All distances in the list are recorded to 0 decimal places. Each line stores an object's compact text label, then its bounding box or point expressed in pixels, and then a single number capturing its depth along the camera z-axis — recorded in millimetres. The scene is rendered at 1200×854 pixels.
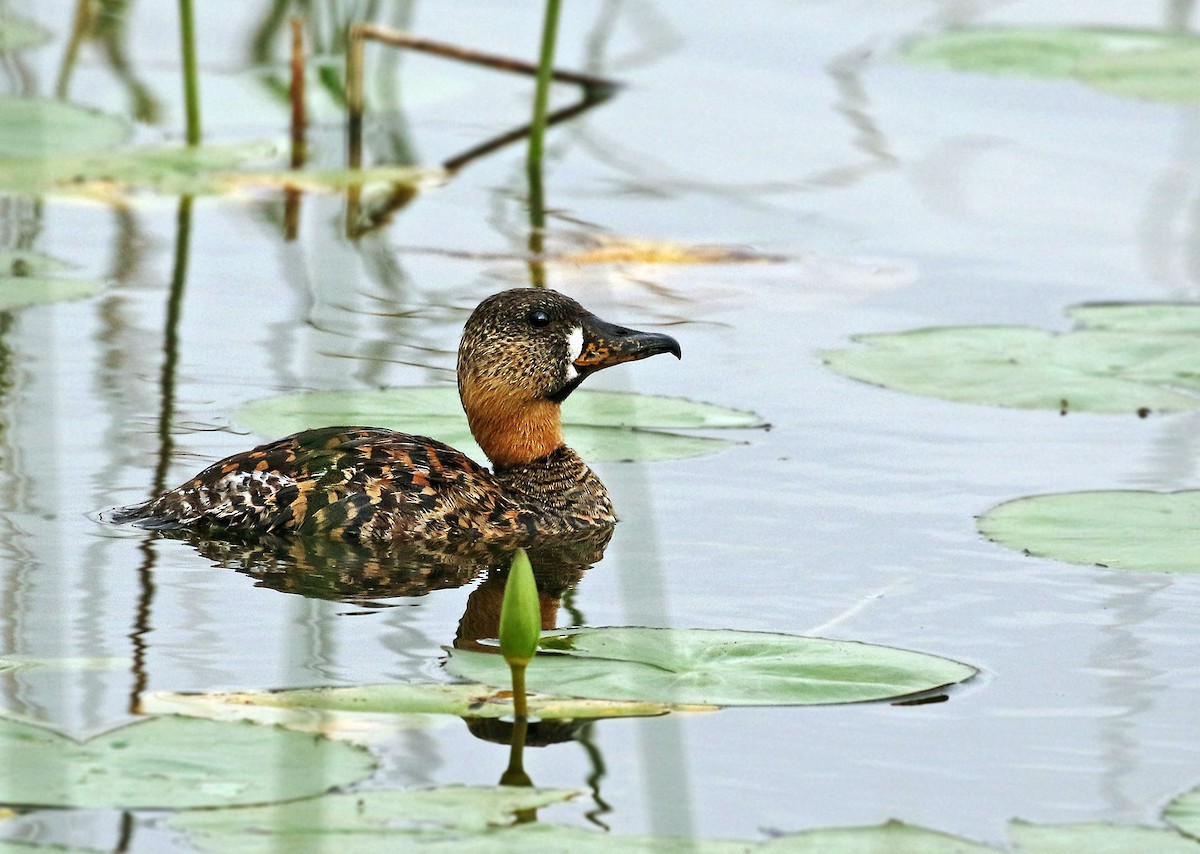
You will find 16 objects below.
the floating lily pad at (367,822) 9328
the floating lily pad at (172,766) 9672
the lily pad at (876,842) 9492
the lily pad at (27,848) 9281
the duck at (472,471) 15039
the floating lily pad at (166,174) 24156
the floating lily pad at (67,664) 12008
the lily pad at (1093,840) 9687
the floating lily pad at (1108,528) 14609
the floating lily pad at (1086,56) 29250
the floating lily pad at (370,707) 11094
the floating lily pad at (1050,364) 18328
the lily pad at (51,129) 25531
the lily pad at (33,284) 20141
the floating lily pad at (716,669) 11570
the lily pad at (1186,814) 10047
